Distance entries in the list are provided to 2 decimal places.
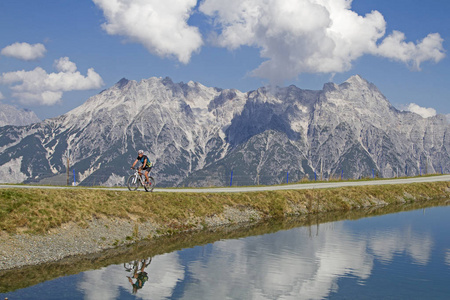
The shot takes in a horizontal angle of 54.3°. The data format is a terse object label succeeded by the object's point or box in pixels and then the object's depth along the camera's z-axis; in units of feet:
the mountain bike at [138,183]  142.72
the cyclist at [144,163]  135.95
